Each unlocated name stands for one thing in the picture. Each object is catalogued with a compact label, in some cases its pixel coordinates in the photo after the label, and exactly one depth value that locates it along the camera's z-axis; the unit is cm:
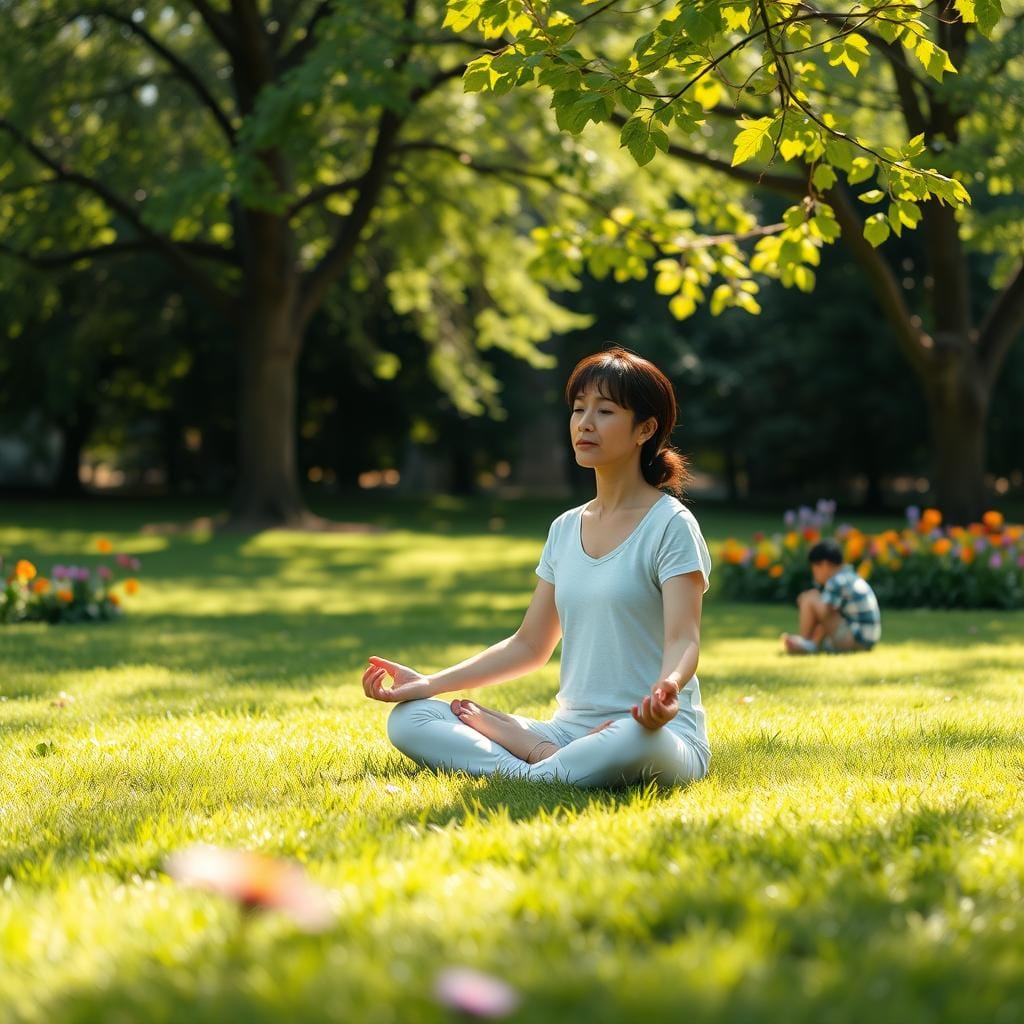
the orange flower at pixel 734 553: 1319
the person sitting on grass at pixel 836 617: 891
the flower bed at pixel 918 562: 1221
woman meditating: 422
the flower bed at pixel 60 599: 1057
